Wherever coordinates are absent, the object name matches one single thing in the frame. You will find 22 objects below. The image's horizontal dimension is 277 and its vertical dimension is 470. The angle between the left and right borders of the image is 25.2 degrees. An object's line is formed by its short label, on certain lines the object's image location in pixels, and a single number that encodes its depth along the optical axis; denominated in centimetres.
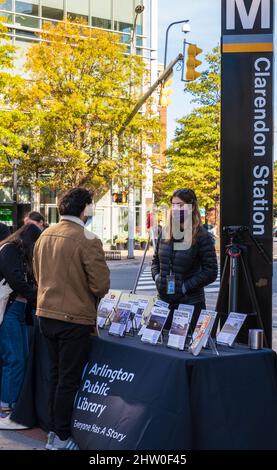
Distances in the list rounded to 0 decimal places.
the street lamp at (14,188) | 2220
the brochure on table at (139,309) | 522
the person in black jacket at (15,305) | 568
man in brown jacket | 466
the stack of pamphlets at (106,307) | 552
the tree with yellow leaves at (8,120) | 2562
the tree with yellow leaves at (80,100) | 2742
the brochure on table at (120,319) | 505
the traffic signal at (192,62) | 1480
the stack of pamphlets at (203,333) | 432
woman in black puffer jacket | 530
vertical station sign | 540
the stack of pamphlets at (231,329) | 455
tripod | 528
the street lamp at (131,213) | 2875
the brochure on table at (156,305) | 481
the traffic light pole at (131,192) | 1912
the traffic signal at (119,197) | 2858
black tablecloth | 418
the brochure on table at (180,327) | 450
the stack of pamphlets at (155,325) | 469
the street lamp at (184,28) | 1725
